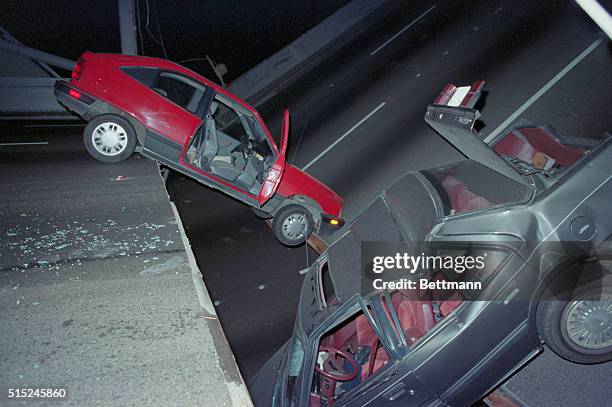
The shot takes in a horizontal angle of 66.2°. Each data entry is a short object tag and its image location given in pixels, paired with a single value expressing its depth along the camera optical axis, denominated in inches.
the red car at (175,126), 288.8
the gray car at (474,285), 131.8
